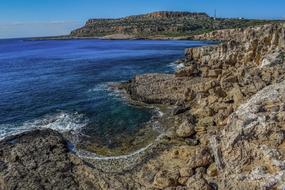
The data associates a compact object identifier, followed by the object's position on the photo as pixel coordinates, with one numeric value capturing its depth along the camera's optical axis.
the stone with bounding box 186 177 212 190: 11.27
